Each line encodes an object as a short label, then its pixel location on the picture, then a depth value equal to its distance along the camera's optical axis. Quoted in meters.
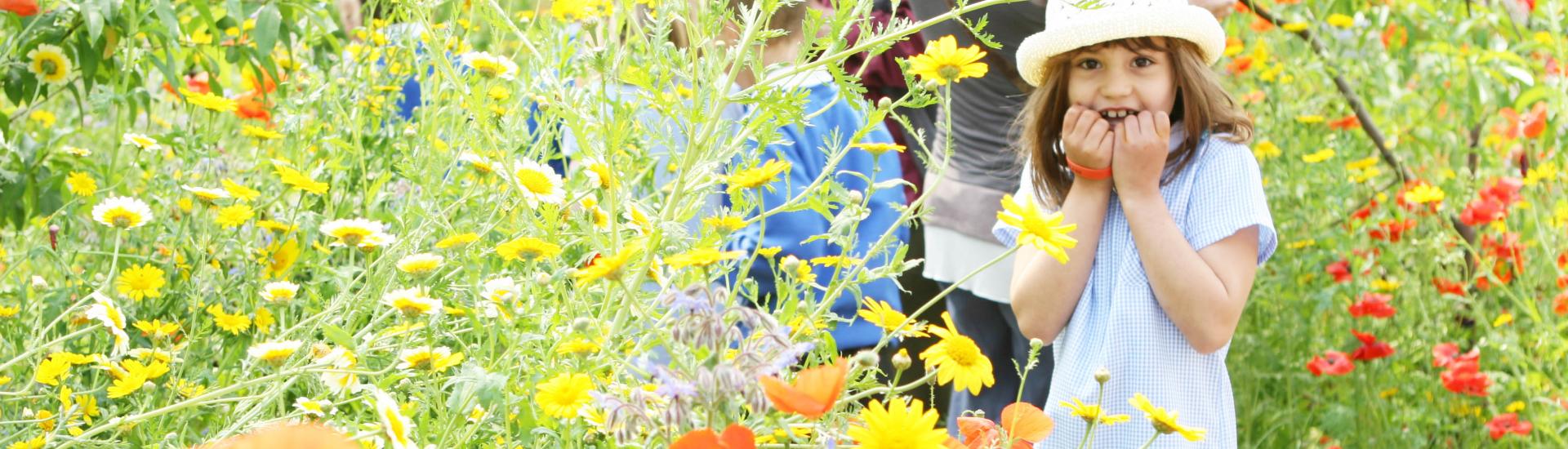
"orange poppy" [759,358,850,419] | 3.25
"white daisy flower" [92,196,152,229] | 4.28
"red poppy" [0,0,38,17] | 4.37
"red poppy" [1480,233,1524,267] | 5.38
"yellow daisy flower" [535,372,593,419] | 3.72
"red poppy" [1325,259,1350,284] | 5.52
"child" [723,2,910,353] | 4.94
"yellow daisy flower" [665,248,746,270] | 3.65
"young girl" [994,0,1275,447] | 4.35
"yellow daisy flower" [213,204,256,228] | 4.35
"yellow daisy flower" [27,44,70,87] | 4.54
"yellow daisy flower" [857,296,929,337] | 3.92
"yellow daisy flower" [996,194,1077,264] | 3.77
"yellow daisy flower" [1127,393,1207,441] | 3.79
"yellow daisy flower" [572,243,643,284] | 3.65
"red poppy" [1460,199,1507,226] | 5.34
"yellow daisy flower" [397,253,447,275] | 3.95
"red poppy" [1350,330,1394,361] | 5.41
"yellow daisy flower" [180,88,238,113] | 4.53
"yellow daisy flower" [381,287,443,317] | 3.89
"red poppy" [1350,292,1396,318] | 5.40
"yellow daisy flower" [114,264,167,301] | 4.31
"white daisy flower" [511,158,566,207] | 3.99
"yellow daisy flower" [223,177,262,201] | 4.26
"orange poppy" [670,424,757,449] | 3.11
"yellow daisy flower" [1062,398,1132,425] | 3.76
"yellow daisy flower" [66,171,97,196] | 4.48
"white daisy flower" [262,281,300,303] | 4.08
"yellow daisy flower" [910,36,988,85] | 4.01
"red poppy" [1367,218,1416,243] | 5.54
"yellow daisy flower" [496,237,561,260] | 3.87
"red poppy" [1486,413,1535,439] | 5.19
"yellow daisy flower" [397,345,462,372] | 3.85
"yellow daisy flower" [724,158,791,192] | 3.88
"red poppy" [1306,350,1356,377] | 5.33
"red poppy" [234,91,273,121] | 4.96
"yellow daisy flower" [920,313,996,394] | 3.86
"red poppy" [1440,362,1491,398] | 5.20
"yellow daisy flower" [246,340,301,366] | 3.85
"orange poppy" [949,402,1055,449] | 3.80
